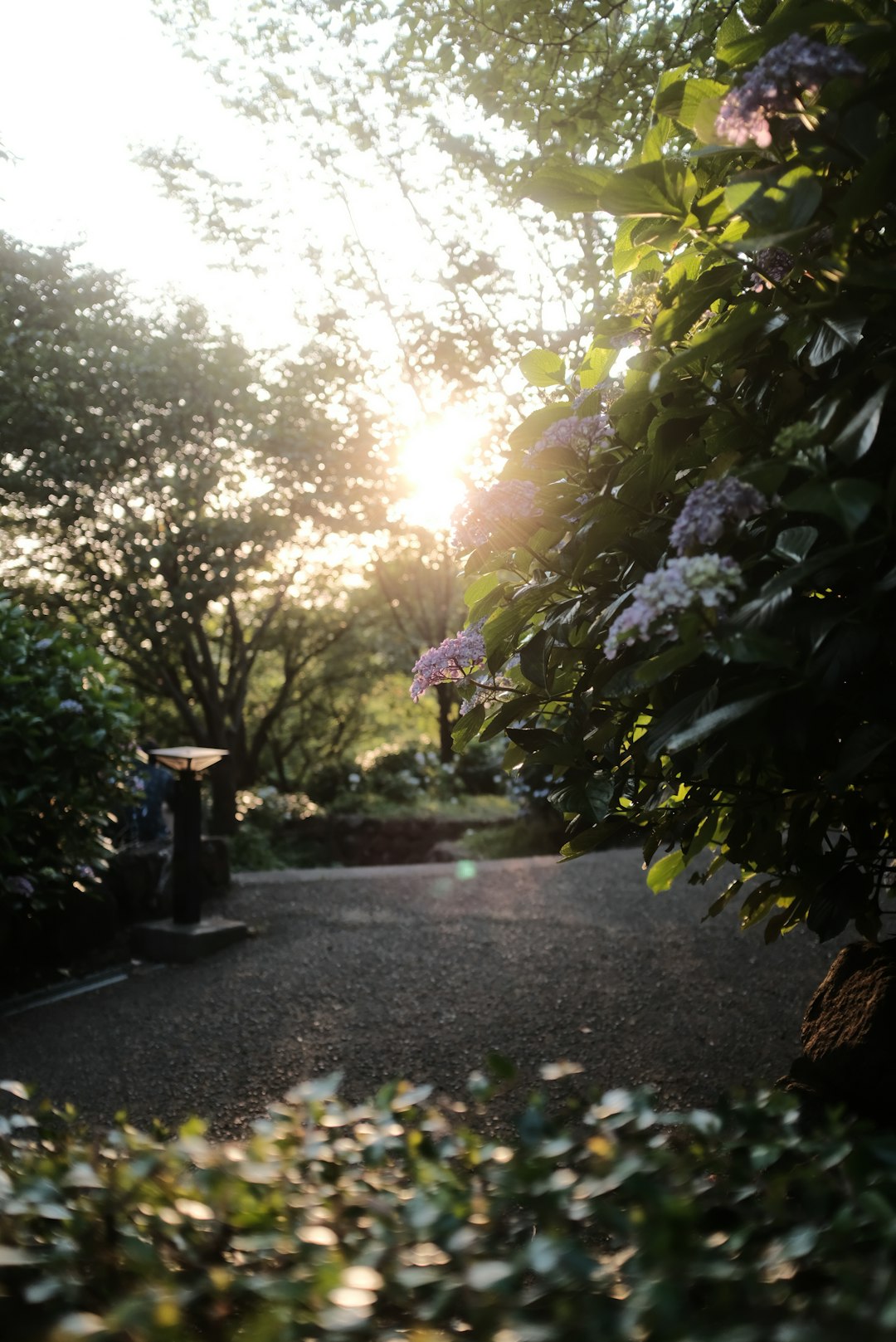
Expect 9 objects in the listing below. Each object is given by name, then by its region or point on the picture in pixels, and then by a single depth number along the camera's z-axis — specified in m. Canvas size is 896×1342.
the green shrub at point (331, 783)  13.83
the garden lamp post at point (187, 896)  5.68
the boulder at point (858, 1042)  2.44
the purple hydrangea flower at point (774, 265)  1.74
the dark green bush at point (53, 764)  4.86
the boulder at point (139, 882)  6.29
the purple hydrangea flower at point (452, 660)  2.03
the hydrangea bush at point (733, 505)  1.41
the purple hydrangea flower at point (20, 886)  4.69
